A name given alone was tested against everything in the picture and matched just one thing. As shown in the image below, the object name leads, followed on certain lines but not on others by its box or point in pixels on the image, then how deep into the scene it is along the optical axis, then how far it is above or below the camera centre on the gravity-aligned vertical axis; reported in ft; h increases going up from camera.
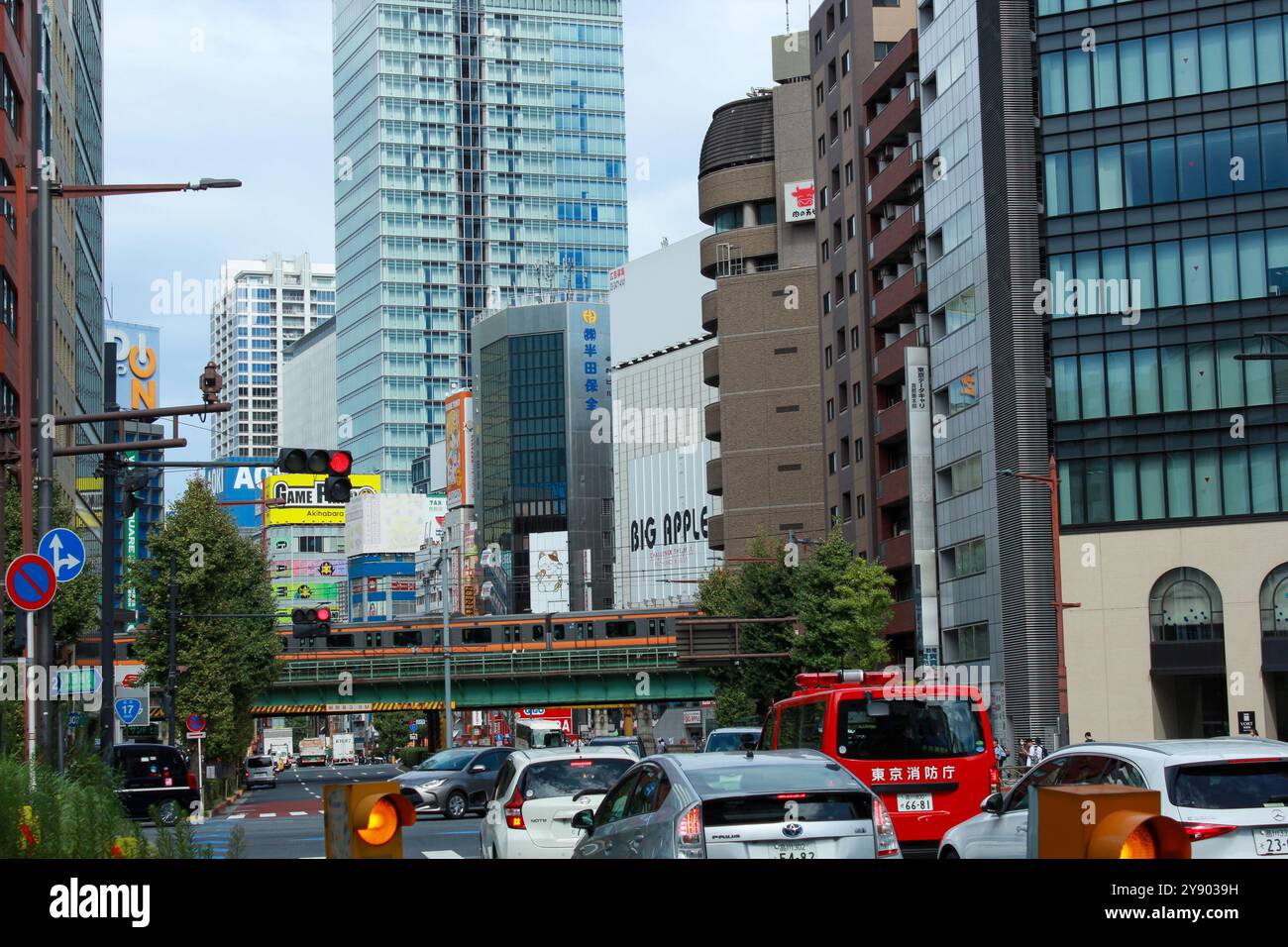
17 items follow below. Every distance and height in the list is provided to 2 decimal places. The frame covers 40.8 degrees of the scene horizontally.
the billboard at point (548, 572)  601.62 +17.10
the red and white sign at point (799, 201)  363.35 +86.34
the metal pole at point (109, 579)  106.73 +3.47
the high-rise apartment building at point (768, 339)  355.77 +57.47
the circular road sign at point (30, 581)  60.29 +1.84
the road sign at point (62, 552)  64.59 +3.06
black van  122.11 -10.38
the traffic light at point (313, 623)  149.07 +0.30
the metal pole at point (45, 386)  70.74 +10.26
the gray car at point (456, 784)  124.06 -11.48
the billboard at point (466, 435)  655.35 +70.70
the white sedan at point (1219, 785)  35.29 -3.82
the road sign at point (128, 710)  142.92 -6.46
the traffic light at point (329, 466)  72.64 +6.98
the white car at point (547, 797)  59.06 -6.10
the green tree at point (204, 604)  195.62 +2.98
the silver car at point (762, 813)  35.58 -4.14
